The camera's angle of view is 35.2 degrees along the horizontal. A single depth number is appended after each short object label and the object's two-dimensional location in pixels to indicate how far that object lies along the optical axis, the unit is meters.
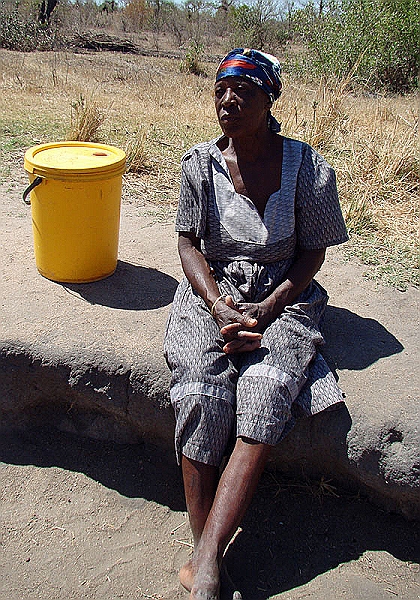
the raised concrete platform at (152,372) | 2.43
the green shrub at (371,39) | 10.38
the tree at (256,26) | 17.00
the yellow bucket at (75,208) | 3.07
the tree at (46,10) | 17.41
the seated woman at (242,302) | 2.19
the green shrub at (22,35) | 13.97
